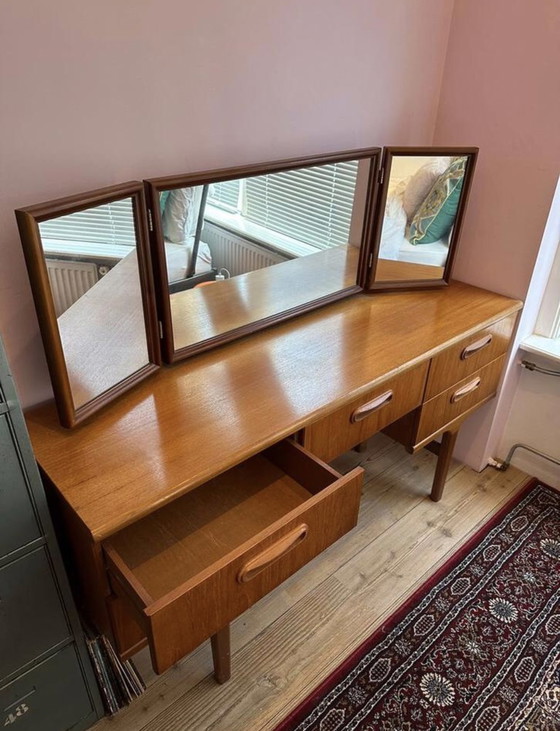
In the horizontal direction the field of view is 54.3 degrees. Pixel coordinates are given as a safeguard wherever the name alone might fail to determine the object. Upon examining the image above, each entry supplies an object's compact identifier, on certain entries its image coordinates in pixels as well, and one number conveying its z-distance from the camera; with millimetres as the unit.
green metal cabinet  876
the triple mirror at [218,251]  1028
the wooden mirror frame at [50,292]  915
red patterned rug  1324
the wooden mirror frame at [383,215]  1496
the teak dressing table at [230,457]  948
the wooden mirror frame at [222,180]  1133
